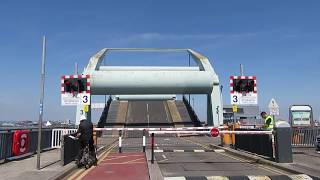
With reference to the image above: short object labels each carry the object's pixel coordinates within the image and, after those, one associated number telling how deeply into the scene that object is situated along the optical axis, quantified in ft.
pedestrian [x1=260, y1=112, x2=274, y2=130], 61.76
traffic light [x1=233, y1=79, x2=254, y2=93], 62.39
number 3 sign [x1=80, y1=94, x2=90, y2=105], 58.49
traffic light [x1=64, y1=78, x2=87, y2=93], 58.08
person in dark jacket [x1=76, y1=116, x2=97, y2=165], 51.06
